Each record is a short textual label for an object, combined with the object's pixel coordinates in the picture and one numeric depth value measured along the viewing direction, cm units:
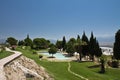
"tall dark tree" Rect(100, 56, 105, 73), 2001
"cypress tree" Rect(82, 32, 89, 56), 2787
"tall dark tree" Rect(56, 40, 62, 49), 5056
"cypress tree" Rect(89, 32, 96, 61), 2607
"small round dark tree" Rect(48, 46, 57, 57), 3227
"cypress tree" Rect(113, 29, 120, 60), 2305
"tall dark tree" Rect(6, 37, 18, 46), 4040
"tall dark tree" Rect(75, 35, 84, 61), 2787
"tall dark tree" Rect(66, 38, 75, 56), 3430
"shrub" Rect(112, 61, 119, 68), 2317
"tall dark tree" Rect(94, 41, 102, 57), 2588
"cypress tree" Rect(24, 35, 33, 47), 4902
